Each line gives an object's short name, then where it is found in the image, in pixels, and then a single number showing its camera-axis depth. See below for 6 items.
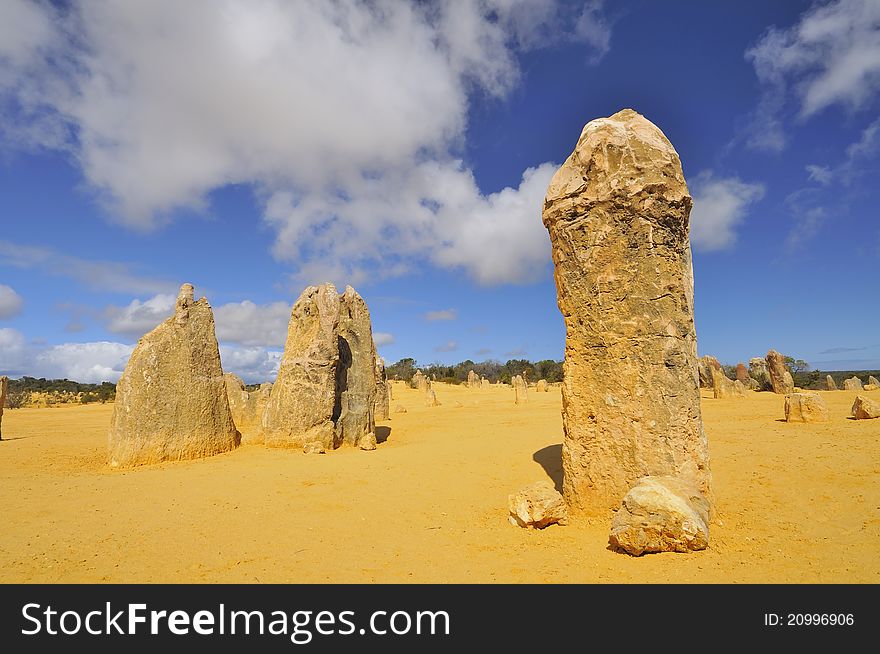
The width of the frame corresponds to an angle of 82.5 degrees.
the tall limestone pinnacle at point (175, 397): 8.69
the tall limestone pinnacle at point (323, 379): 10.39
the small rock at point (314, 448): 9.95
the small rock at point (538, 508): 4.98
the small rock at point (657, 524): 3.95
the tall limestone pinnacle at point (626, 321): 4.93
